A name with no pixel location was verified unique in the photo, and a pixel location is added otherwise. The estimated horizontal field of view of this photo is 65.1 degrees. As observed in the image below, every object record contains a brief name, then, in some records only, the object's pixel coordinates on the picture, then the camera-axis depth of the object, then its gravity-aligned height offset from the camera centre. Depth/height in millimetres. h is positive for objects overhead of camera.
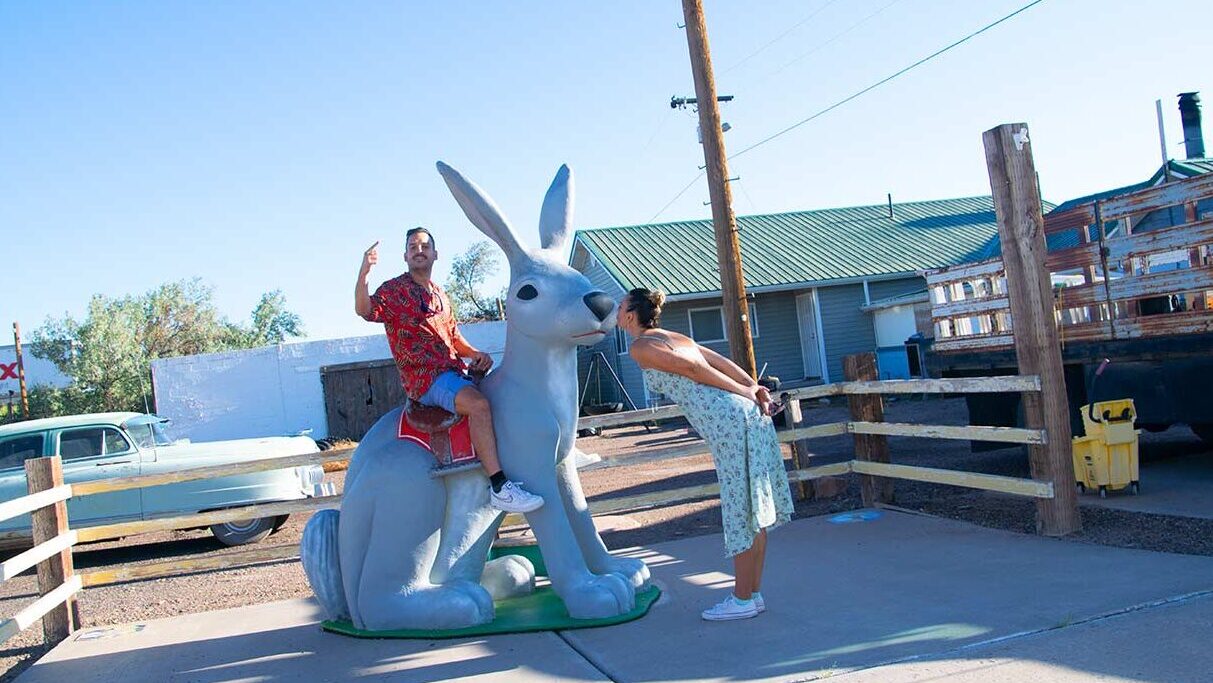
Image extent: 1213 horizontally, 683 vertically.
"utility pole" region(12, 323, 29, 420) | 24516 +1595
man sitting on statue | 4848 +235
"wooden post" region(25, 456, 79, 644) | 5797 -719
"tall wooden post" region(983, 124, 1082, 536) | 6227 +26
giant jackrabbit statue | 4844 -592
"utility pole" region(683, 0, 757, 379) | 9672 +1595
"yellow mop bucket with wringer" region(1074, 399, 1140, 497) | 7219 -1074
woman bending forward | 4637 -378
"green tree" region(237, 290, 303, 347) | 44906 +4384
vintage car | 9133 -399
